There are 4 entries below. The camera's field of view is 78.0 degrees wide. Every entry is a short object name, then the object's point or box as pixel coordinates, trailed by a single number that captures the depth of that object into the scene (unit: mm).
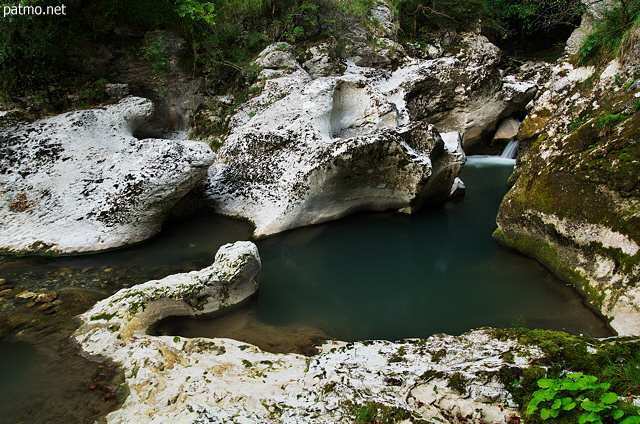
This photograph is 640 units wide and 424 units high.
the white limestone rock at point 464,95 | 12047
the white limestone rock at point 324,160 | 7719
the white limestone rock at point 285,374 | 2795
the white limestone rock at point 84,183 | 6770
